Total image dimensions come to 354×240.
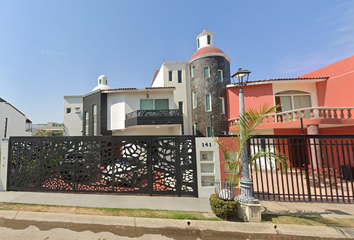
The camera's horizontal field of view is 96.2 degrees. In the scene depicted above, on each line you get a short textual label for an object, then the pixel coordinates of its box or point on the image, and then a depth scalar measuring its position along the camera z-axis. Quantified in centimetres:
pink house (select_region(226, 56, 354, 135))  930
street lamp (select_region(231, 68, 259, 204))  419
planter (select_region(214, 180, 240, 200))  420
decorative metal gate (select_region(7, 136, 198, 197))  562
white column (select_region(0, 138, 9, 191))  609
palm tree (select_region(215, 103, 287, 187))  430
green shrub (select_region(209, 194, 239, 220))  402
